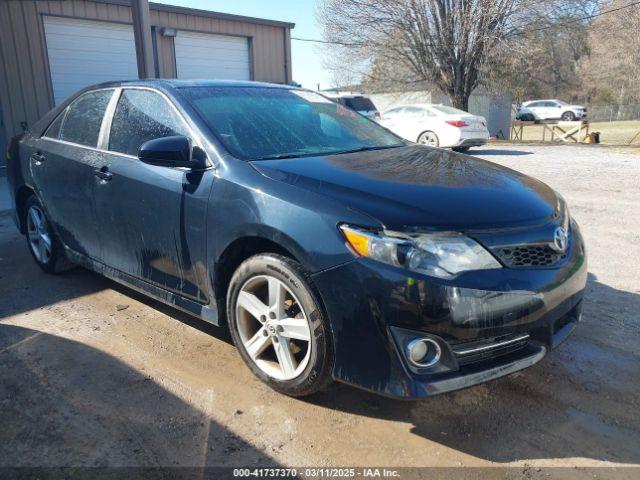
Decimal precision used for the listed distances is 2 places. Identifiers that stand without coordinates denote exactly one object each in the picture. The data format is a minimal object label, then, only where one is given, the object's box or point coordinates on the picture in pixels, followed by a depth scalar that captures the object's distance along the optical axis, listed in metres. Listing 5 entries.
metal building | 11.26
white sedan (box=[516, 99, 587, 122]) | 37.00
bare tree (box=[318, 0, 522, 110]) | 22.41
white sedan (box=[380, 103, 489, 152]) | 14.77
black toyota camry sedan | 2.25
